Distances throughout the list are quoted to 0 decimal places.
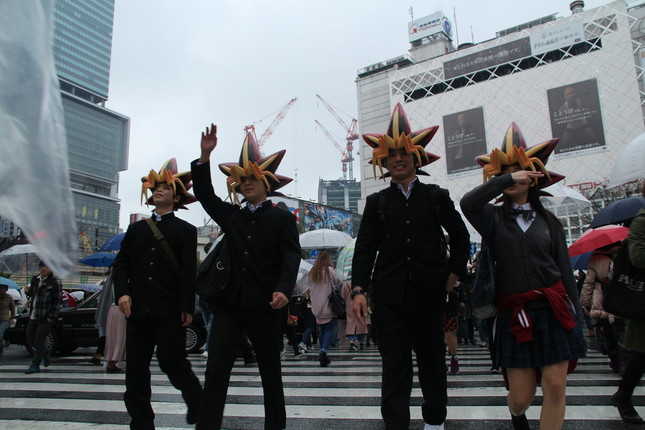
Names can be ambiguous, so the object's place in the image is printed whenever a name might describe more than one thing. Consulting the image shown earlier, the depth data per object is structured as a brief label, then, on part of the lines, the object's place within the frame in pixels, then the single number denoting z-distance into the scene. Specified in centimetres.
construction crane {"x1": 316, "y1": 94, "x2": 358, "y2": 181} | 15112
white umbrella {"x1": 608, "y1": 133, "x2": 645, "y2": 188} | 510
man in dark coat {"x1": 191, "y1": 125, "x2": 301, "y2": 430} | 305
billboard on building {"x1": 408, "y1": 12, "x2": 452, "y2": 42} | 8669
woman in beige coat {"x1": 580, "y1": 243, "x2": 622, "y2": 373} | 593
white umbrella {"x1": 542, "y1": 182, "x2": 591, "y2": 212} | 1166
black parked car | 967
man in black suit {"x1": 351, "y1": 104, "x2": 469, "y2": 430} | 301
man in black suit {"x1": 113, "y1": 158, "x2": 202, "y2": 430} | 332
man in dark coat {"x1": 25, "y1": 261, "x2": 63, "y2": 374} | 753
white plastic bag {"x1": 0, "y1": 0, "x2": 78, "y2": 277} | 152
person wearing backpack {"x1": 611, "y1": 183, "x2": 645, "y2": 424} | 349
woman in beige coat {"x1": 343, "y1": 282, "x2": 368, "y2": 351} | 923
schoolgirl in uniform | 273
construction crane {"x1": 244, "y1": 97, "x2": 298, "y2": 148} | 12800
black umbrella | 809
